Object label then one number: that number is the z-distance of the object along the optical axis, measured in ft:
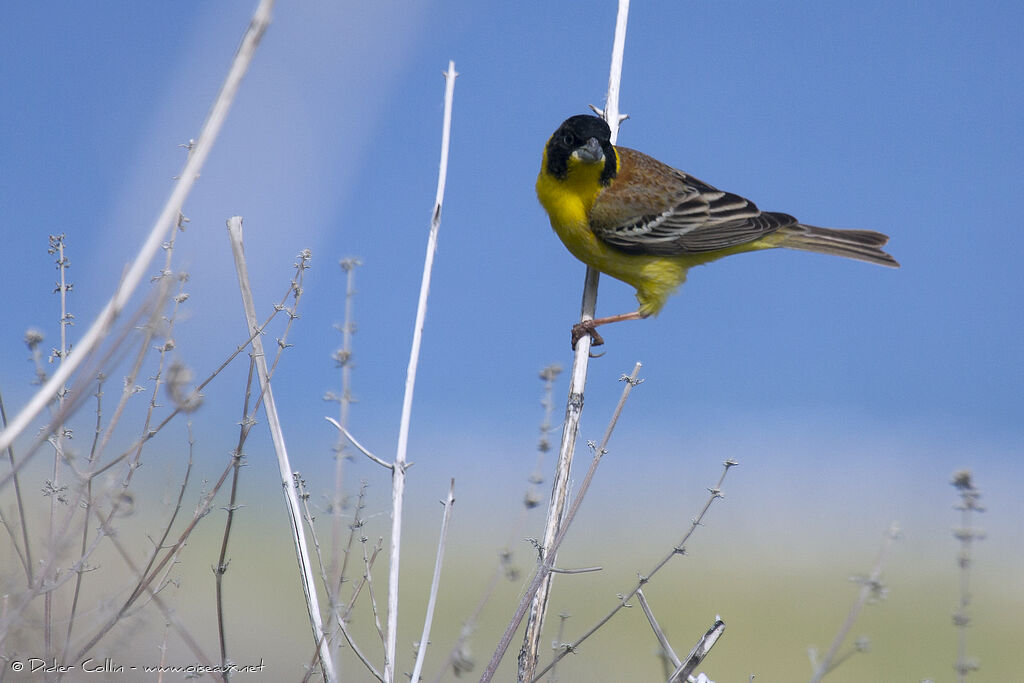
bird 29.25
